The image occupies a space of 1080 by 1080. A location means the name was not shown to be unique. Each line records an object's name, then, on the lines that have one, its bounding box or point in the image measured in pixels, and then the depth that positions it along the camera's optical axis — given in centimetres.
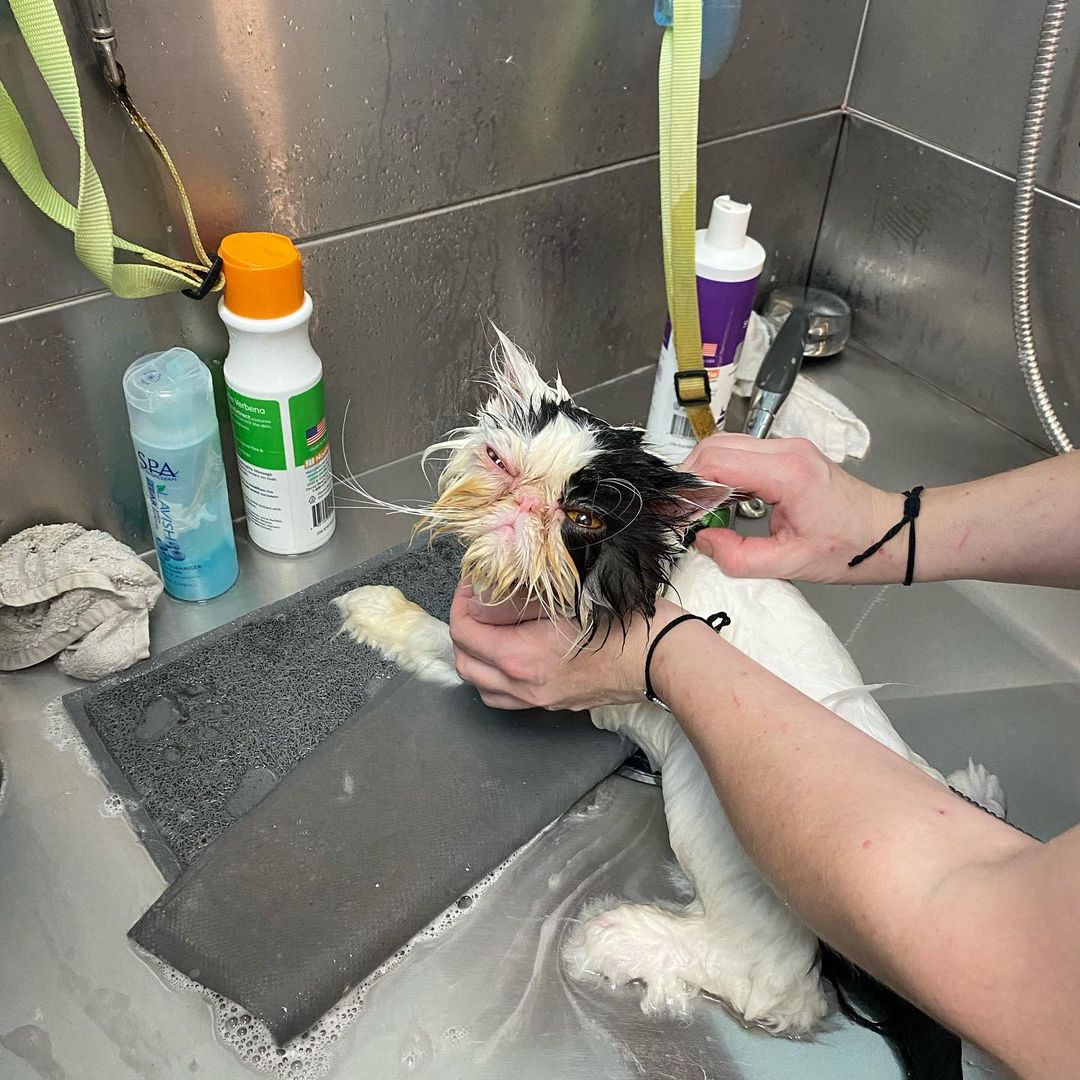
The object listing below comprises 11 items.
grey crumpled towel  102
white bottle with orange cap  98
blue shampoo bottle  100
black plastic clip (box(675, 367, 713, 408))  112
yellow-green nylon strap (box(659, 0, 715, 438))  99
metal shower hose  116
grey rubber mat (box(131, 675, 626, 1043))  83
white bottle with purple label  114
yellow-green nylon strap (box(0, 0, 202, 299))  78
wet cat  78
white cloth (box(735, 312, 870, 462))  146
